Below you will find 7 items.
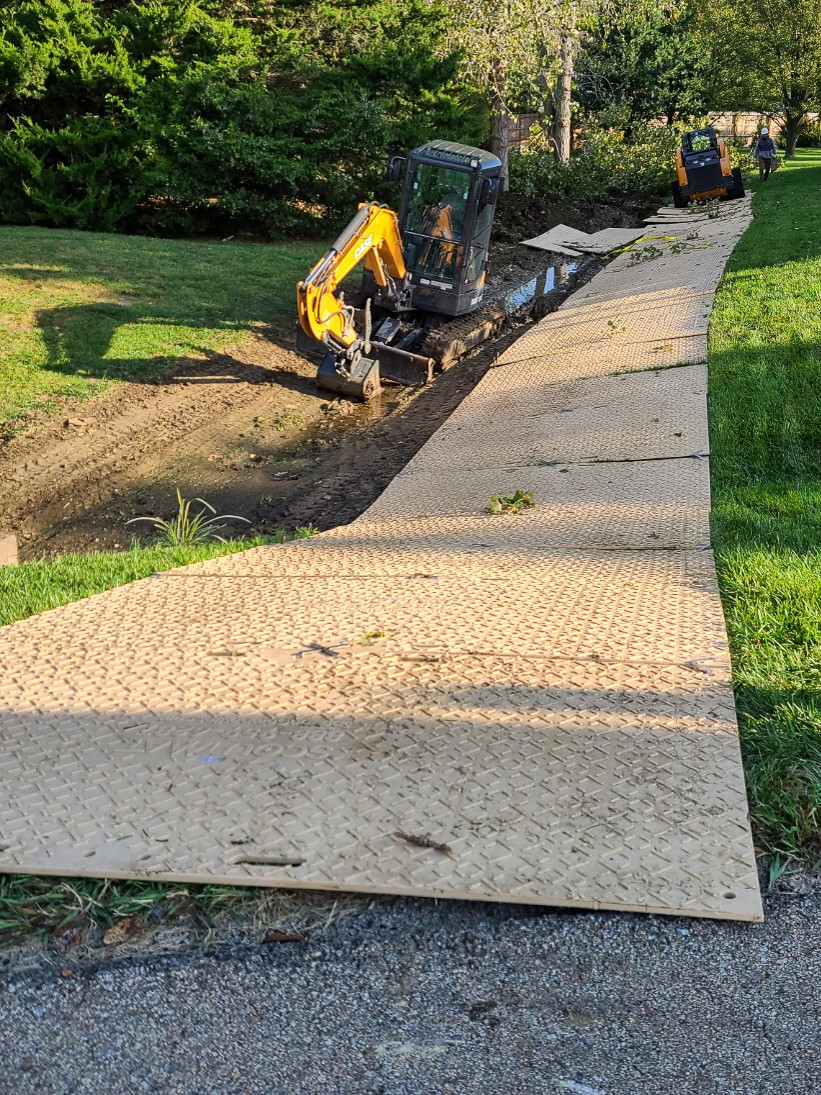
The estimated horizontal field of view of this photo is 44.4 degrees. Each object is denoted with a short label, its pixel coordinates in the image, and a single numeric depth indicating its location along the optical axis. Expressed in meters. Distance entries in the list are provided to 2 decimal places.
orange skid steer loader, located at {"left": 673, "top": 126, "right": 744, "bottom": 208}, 25.64
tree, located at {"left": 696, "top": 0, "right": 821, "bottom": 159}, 34.41
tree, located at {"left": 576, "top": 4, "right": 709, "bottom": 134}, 38.03
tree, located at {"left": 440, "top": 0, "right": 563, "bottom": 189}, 19.09
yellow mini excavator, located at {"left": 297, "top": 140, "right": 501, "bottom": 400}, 11.64
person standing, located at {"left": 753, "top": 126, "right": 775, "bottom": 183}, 30.52
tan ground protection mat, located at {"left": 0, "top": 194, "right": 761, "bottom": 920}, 2.88
